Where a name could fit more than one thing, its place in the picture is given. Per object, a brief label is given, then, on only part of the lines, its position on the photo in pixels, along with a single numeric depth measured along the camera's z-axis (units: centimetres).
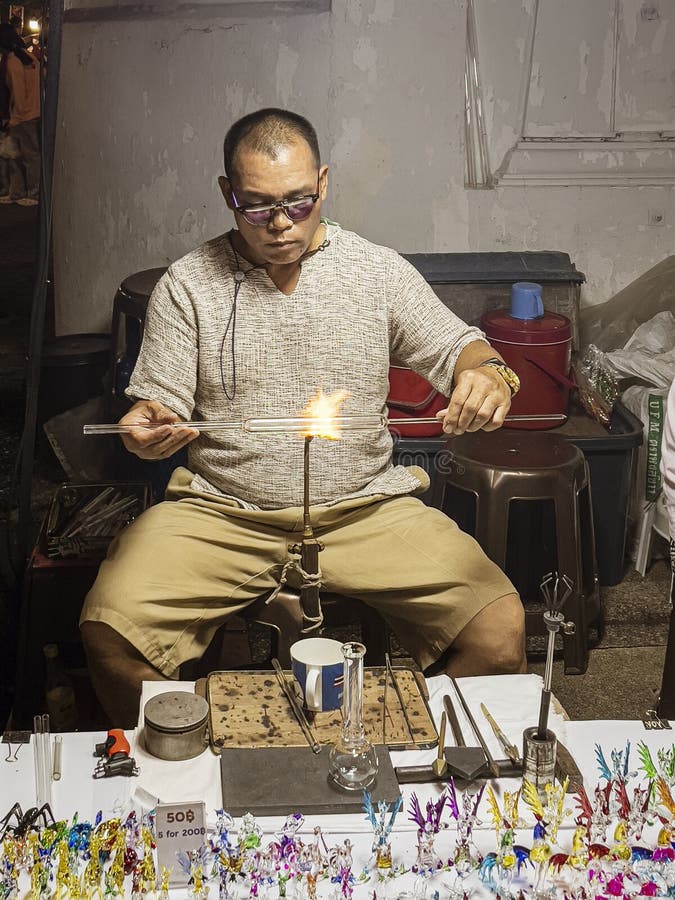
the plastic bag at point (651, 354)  488
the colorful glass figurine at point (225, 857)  201
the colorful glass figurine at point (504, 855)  203
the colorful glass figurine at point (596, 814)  214
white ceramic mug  253
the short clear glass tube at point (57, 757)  231
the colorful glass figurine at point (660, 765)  230
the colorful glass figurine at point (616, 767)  229
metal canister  236
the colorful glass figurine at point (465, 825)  205
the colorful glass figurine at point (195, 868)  198
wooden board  246
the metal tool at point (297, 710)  245
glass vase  226
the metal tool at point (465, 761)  228
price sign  201
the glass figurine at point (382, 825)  205
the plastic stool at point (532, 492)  409
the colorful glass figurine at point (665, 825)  206
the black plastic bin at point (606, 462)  456
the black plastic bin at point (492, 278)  482
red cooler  462
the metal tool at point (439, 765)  230
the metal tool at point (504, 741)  238
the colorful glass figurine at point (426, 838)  203
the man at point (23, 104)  381
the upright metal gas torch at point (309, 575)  302
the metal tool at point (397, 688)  252
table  216
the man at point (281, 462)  320
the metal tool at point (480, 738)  233
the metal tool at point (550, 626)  218
